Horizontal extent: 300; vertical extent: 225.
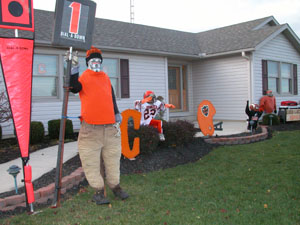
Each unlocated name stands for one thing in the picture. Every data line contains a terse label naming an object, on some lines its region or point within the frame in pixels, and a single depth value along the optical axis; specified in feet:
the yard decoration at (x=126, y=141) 20.16
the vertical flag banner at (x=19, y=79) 12.09
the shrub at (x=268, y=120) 39.04
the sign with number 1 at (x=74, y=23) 12.55
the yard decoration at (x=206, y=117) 27.55
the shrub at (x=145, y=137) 21.09
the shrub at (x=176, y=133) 23.61
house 33.12
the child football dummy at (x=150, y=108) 21.62
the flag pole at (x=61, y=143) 12.50
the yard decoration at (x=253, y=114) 32.60
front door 48.26
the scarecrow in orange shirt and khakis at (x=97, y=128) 13.15
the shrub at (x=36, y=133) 28.00
